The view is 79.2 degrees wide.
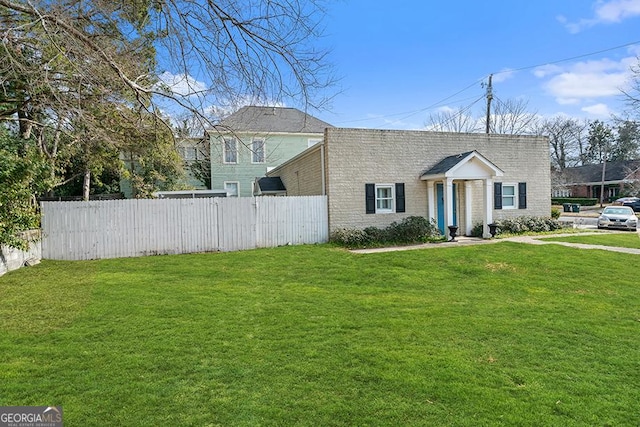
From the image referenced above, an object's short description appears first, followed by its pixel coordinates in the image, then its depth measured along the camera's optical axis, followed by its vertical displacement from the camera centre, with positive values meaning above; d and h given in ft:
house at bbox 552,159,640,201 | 140.26 +8.19
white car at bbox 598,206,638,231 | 66.79 -3.01
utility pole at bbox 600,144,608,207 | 134.31 +7.15
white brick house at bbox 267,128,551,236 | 48.37 +4.01
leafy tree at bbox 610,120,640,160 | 150.76 +22.09
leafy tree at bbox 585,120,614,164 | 174.19 +27.57
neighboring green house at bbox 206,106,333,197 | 88.17 +12.21
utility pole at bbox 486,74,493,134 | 85.76 +23.87
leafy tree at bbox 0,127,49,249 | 27.66 +2.00
